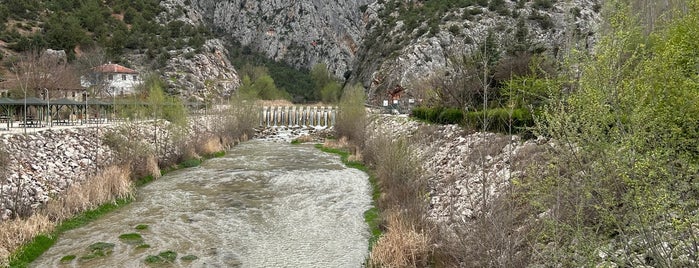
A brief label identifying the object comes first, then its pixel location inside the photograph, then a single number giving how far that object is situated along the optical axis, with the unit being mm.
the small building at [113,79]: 58600
